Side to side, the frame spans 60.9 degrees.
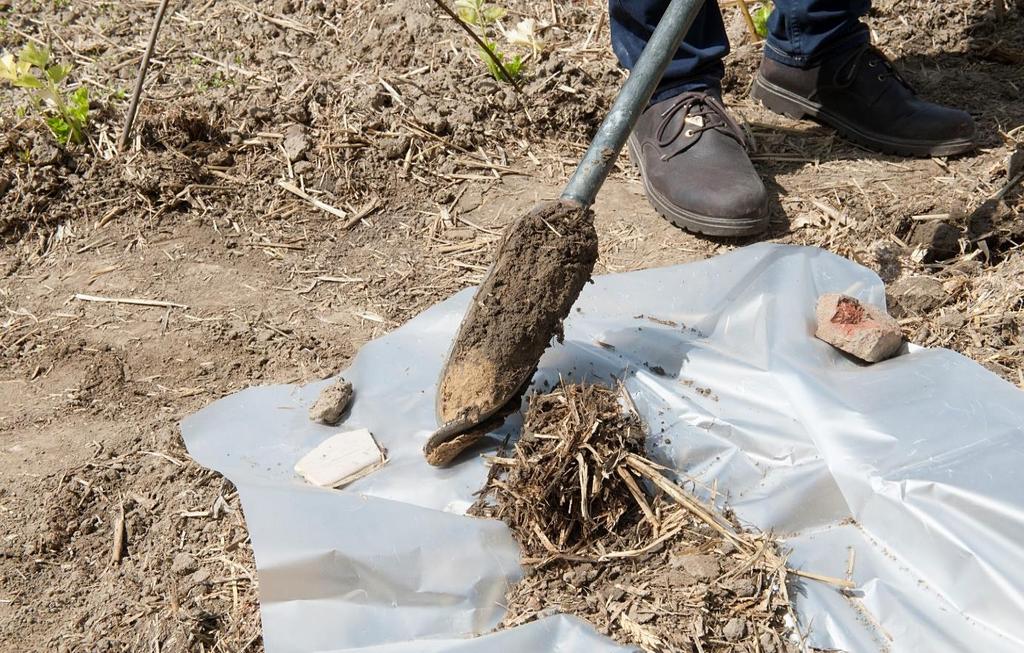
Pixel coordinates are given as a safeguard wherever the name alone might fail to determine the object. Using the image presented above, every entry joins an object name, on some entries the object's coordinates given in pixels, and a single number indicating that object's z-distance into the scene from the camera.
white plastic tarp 1.58
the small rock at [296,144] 3.03
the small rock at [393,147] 3.02
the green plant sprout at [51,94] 2.88
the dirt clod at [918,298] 2.30
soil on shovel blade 1.85
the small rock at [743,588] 1.60
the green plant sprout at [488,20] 3.18
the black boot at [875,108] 2.94
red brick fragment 2.01
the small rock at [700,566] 1.63
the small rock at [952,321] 2.20
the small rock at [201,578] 1.83
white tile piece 1.90
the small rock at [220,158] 3.01
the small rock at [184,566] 1.86
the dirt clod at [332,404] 2.06
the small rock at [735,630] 1.56
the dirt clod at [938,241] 2.49
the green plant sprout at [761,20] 3.56
